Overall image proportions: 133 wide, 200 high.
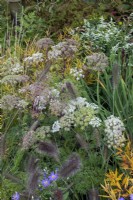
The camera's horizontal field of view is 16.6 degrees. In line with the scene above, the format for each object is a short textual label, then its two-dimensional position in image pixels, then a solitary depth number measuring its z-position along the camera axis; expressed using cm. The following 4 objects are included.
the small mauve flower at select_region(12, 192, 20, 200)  226
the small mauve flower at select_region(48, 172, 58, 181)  239
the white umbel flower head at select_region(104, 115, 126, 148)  236
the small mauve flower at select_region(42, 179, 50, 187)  239
